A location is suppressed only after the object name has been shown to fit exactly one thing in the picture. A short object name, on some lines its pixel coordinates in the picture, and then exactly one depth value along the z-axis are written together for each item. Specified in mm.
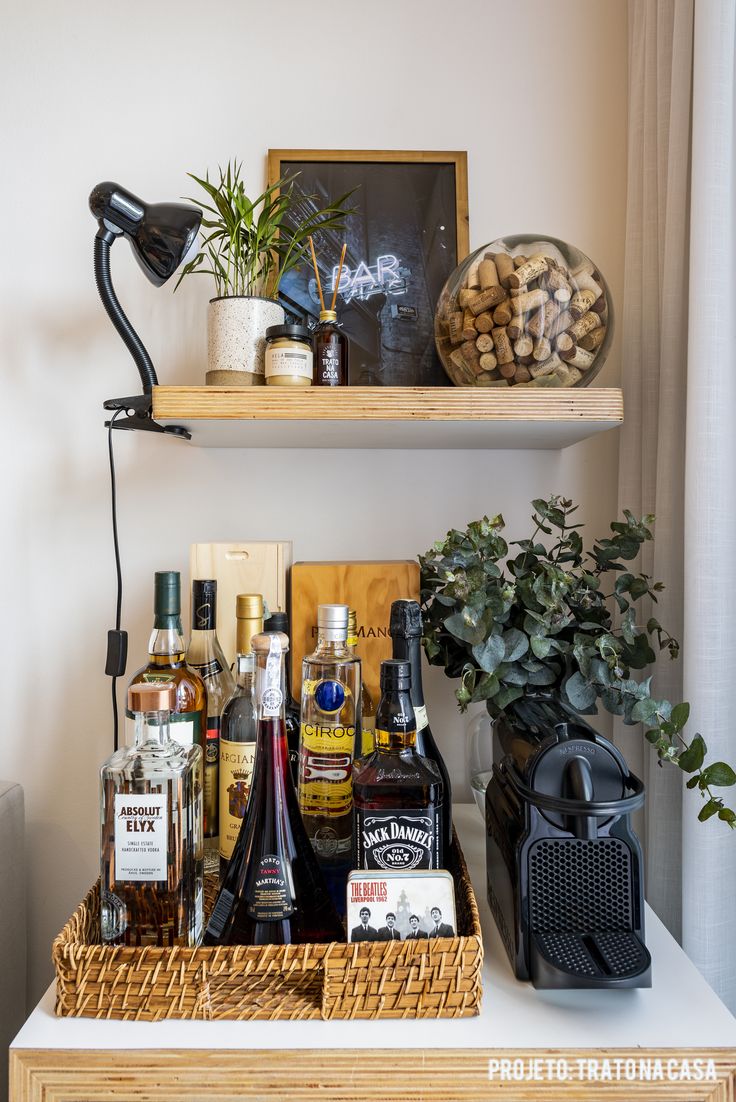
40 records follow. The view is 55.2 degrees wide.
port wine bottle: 711
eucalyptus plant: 874
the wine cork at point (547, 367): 928
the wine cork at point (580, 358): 932
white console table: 622
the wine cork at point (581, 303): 921
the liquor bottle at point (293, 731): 924
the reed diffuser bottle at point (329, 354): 976
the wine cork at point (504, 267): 919
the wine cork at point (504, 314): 912
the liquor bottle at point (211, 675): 922
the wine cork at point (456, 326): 971
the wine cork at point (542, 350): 914
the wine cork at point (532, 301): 902
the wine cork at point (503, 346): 928
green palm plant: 1032
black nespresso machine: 696
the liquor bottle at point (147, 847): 698
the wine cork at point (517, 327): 905
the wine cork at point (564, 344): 921
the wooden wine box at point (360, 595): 1007
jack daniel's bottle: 724
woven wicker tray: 662
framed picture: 1161
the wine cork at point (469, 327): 953
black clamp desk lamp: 938
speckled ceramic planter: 981
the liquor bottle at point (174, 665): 880
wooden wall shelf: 911
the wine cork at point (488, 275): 932
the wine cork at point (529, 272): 906
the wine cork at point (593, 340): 940
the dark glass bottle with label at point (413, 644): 793
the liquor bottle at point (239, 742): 855
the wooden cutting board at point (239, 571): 1022
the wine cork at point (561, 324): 913
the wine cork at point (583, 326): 925
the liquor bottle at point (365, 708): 935
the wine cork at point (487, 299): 923
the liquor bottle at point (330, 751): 828
